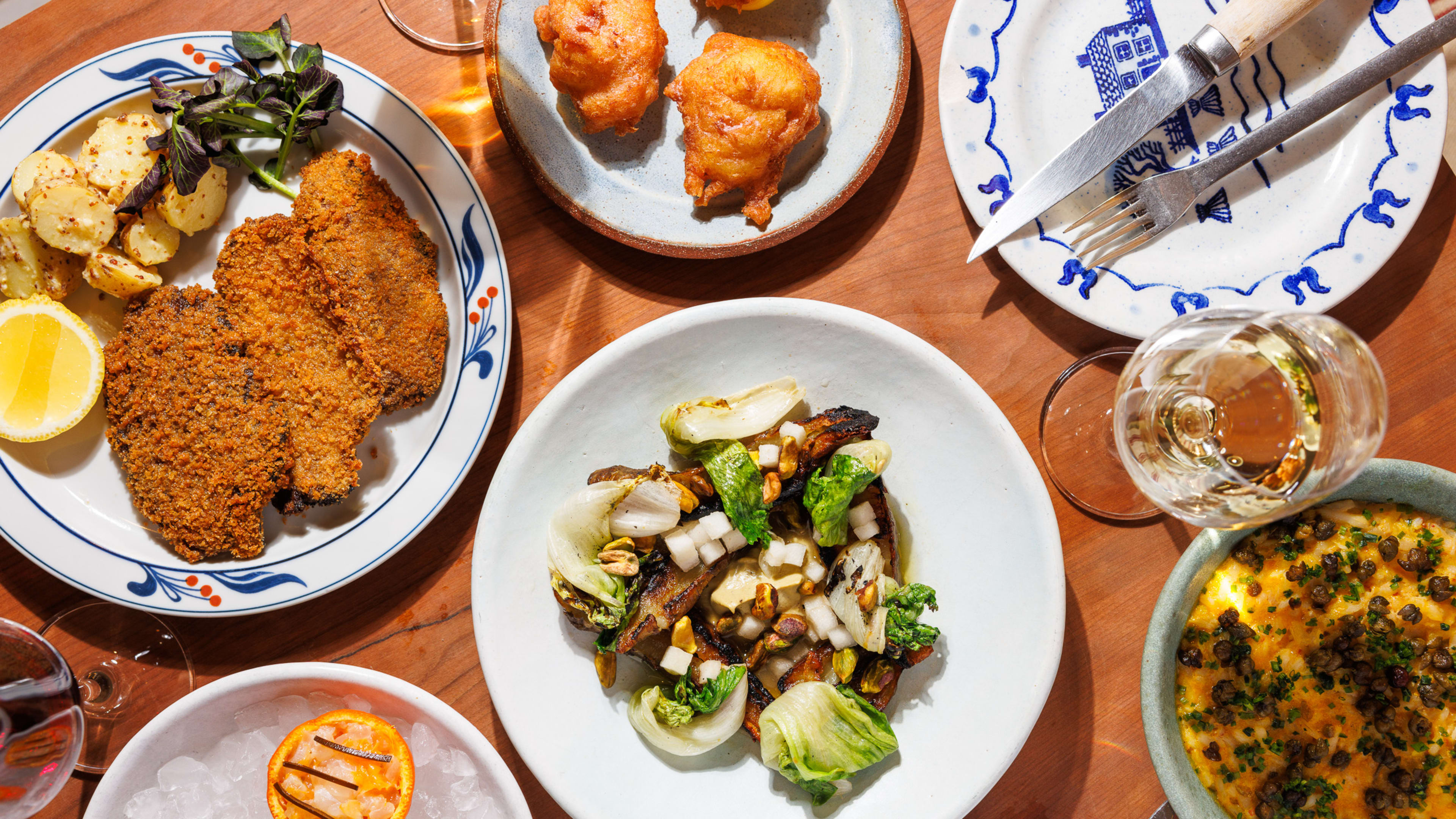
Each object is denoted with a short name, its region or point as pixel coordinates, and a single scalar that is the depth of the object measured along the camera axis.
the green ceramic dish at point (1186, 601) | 0.76
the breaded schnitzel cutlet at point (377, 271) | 0.77
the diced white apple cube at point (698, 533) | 0.76
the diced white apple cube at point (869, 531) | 0.77
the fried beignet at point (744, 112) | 0.77
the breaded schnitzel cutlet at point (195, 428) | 0.77
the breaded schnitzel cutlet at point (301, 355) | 0.77
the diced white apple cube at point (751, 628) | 0.77
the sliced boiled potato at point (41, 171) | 0.77
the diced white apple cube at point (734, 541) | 0.77
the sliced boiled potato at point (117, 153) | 0.77
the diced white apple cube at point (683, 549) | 0.76
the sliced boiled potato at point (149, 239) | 0.78
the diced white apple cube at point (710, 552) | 0.76
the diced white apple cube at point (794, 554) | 0.77
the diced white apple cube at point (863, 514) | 0.77
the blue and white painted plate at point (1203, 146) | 0.79
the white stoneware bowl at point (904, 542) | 0.77
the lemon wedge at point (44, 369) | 0.76
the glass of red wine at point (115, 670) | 0.81
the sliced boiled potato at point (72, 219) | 0.76
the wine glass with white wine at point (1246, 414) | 0.70
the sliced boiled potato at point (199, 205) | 0.77
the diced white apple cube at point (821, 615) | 0.77
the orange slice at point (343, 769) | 0.76
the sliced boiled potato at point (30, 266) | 0.77
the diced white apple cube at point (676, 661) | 0.76
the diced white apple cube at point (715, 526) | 0.76
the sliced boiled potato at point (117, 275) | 0.77
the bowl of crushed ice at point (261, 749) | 0.77
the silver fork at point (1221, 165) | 0.78
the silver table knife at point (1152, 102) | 0.78
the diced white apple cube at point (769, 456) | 0.76
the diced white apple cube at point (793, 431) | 0.76
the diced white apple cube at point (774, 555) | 0.77
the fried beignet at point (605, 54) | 0.77
